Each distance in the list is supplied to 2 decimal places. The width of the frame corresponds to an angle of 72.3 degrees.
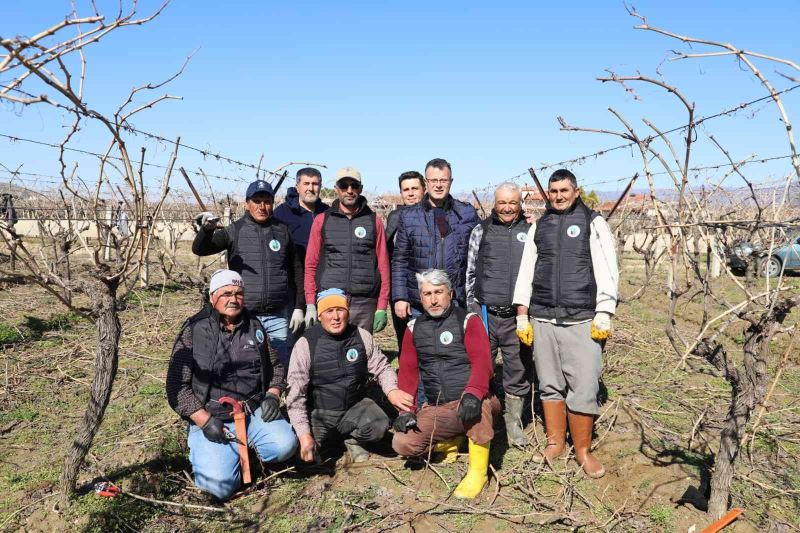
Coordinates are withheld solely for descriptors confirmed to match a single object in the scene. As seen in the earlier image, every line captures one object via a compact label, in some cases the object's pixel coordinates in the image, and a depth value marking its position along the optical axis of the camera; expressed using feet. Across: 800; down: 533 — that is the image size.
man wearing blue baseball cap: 12.39
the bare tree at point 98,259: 5.46
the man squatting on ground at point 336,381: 11.30
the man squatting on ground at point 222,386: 10.46
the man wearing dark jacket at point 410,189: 14.99
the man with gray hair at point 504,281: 12.19
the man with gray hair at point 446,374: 10.87
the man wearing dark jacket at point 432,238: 12.91
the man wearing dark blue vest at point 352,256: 12.98
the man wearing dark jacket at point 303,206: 15.16
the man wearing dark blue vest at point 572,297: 10.94
